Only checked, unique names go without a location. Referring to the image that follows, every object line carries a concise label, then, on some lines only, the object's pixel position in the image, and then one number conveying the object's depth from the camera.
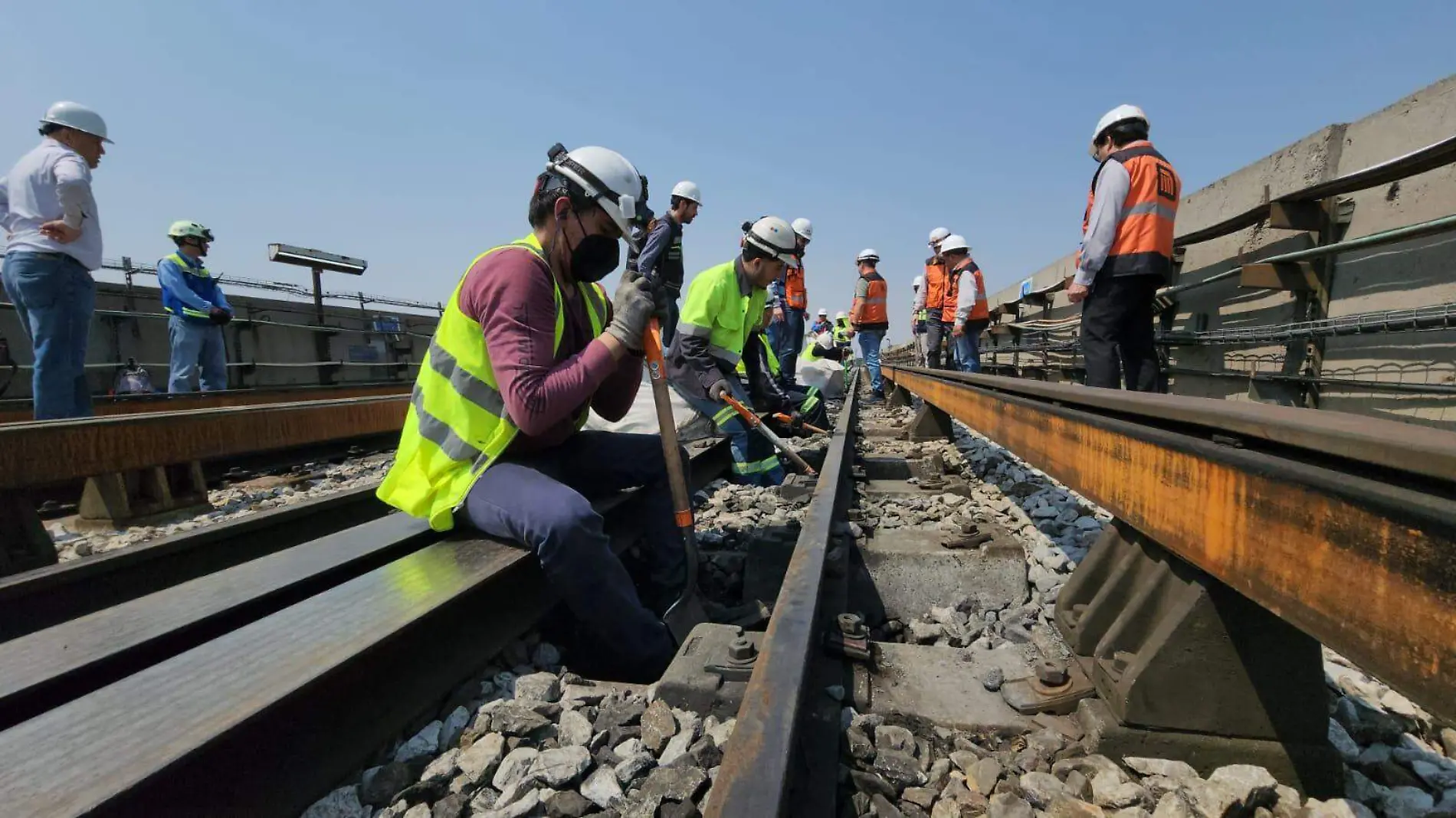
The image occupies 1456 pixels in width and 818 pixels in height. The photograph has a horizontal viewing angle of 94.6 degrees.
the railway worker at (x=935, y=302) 11.24
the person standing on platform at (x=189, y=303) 6.79
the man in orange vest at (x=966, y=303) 9.53
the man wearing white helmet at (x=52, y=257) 4.11
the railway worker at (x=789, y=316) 11.05
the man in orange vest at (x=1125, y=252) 4.48
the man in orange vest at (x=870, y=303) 11.73
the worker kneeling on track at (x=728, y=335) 4.88
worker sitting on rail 2.08
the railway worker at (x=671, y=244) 6.20
